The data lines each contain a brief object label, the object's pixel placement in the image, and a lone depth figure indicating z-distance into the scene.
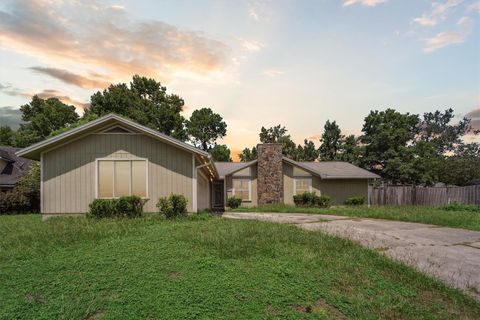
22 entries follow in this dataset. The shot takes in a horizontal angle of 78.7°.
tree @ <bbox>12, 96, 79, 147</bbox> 36.72
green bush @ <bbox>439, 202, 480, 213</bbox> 17.34
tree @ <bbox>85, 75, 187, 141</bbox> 37.34
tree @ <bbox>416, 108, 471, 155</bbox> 48.31
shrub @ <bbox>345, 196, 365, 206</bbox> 20.98
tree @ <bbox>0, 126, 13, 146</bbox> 41.19
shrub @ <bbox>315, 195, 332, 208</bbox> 19.73
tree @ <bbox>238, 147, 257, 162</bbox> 47.62
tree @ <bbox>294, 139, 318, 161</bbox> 42.81
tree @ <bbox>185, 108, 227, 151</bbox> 47.12
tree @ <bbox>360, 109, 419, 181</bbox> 33.12
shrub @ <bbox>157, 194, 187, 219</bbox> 11.32
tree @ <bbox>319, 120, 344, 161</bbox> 40.72
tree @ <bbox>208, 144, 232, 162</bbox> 45.75
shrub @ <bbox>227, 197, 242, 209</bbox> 20.00
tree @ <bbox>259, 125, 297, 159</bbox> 44.50
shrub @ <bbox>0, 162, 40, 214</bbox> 18.67
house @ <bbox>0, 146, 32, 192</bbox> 21.61
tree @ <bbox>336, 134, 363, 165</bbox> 36.69
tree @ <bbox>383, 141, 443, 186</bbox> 31.94
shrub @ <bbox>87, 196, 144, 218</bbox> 11.07
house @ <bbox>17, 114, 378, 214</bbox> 11.74
